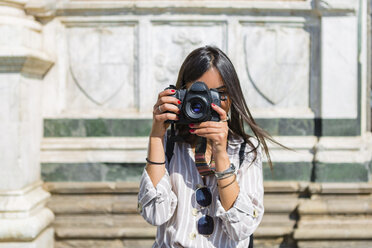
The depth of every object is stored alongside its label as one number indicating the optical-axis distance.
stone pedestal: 3.14
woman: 1.54
